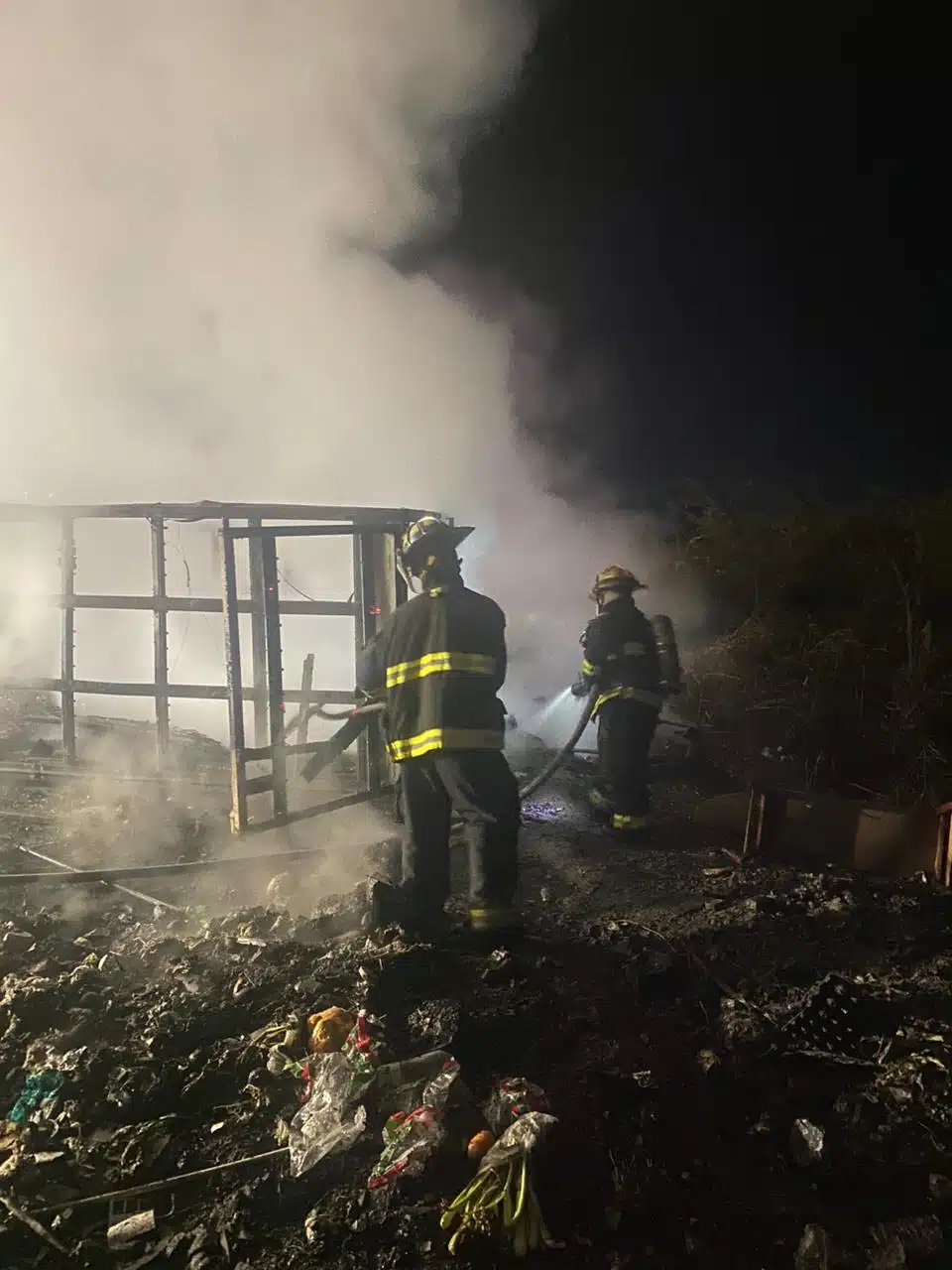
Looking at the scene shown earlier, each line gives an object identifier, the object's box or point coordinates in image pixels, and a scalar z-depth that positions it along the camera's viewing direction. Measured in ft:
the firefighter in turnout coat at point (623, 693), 20.86
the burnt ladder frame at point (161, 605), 20.33
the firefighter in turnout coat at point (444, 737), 12.74
